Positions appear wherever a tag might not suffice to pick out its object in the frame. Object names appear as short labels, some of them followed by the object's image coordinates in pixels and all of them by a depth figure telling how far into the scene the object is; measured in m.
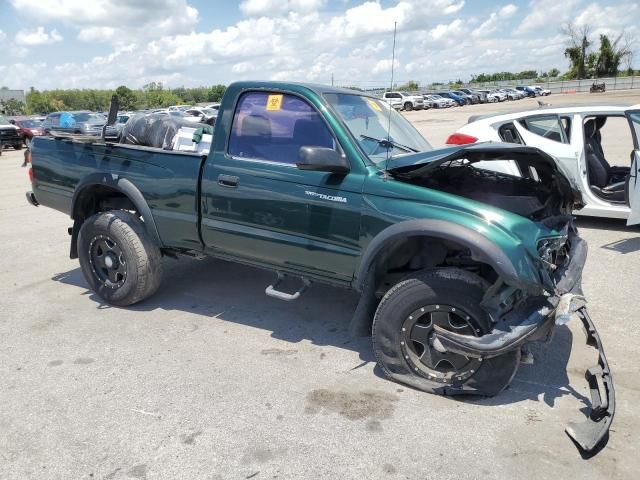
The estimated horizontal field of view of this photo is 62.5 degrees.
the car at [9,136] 22.39
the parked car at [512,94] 57.50
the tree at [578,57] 73.50
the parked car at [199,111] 29.43
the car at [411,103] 47.38
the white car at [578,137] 6.67
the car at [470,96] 53.56
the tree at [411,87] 72.12
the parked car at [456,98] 52.31
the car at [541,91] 62.85
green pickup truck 3.03
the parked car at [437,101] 49.16
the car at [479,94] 55.11
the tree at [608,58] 71.25
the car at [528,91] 61.16
